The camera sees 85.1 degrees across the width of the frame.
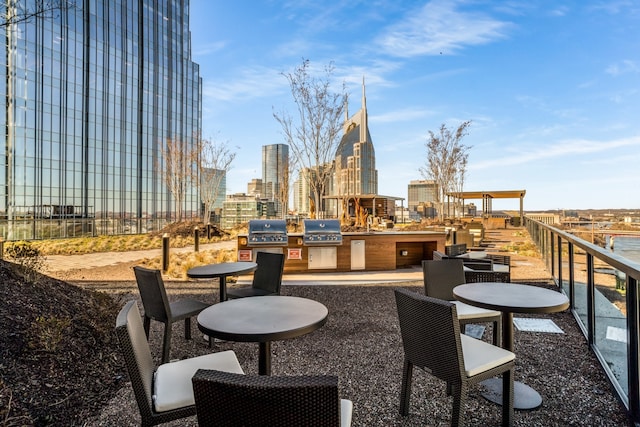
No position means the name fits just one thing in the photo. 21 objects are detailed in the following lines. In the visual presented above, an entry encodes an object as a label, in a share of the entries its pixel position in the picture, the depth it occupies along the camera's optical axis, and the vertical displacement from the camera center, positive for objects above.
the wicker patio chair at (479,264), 4.86 -0.79
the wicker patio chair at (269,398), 0.94 -0.52
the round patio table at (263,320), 1.93 -0.69
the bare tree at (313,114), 12.66 +3.42
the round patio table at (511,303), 2.35 -0.66
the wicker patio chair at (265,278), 4.09 -0.84
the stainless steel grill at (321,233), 7.73 -0.55
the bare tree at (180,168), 20.16 +2.38
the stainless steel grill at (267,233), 7.31 -0.52
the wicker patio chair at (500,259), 5.89 -0.88
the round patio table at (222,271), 3.88 -0.73
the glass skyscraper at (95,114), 19.42 +6.69
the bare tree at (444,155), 21.75 +3.34
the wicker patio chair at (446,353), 1.89 -0.90
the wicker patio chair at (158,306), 3.01 -0.89
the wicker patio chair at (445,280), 3.21 -0.72
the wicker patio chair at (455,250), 5.39 -0.66
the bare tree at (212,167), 19.25 +2.36
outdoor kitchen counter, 7.80 -0.96
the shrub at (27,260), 3.73 -0.66
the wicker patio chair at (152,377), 1.55 -0.92
